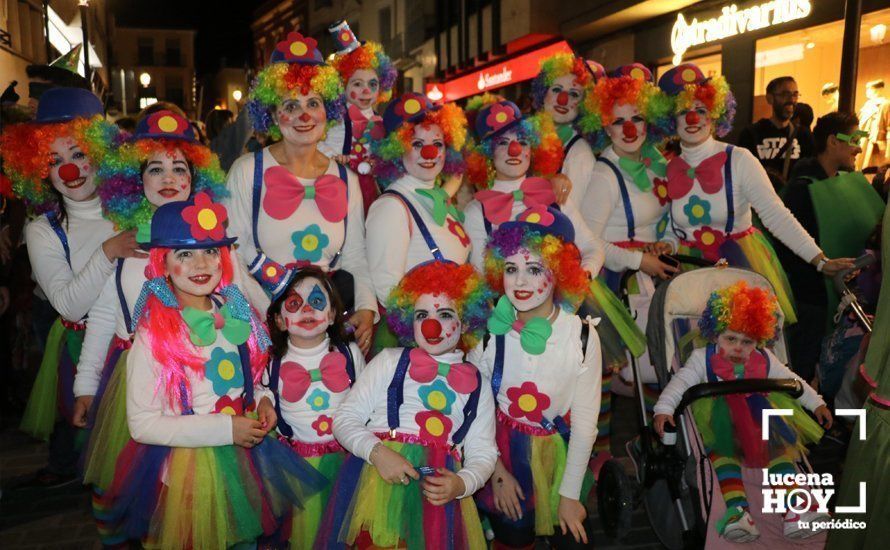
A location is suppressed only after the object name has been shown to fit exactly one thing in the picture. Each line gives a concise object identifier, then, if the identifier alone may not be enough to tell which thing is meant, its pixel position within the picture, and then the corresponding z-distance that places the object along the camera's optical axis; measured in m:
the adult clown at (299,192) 3.59
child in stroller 3.38
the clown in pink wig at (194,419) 2.84
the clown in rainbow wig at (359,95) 4.55
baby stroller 3.41
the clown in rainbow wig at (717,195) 4.45
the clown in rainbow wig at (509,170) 3.87
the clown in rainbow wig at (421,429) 2.85
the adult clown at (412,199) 3.63
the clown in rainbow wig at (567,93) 4.88
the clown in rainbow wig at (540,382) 3.18
